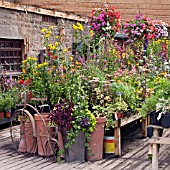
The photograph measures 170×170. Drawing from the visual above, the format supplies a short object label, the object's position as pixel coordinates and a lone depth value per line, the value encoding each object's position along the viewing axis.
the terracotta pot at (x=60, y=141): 5.95
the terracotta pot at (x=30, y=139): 6.34
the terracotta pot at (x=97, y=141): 5.93
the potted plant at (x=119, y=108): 6.28
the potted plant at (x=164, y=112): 4.93
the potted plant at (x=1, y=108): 8.34
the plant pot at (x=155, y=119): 5.02
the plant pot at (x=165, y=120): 4.93
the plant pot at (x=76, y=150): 5.84
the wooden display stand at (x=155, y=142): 5.01
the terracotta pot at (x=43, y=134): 6.16
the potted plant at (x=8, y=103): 8.38
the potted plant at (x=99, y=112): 5.95
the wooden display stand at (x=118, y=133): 6.21
